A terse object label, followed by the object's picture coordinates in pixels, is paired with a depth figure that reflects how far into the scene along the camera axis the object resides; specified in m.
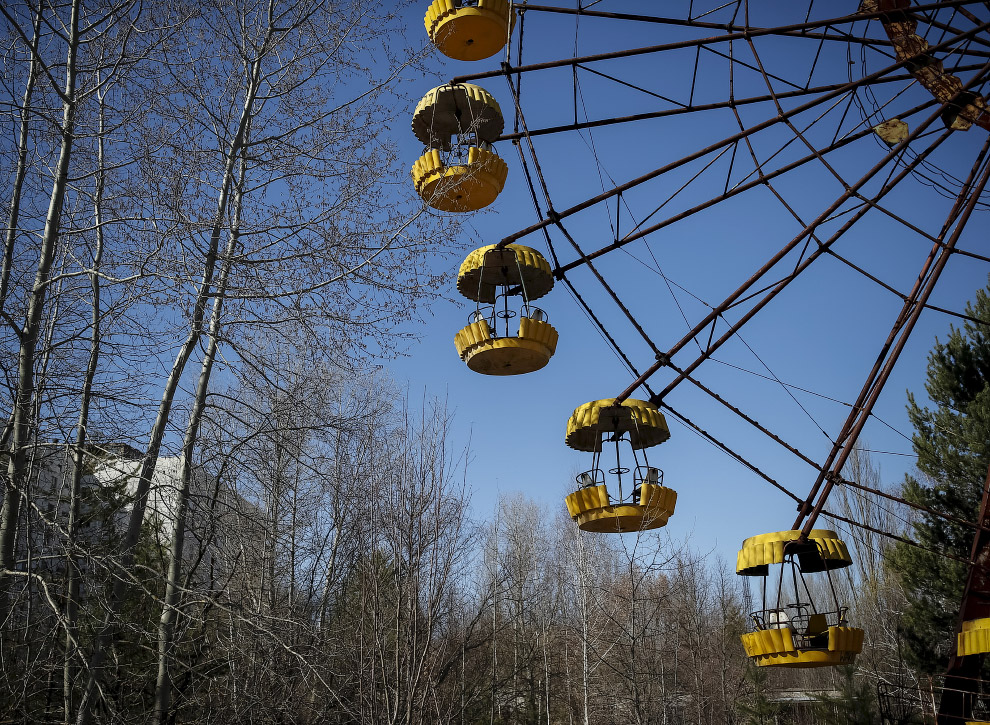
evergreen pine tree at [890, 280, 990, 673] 16.95
